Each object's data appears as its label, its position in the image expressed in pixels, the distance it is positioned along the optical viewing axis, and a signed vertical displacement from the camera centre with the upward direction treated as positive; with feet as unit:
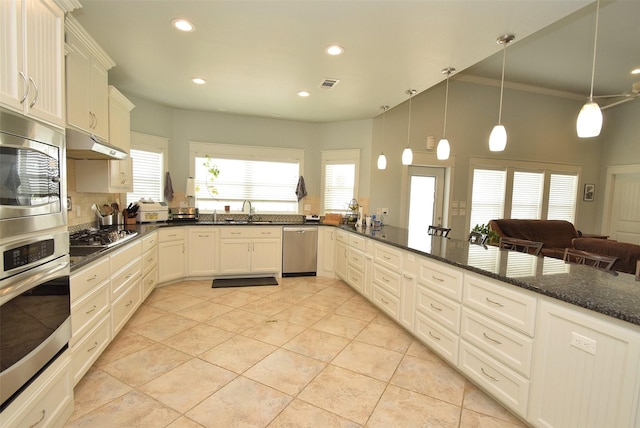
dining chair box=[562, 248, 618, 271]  7.50 -1.43
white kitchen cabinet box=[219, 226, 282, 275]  14.98 -3.04
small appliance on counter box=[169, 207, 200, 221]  14.93 -1.32
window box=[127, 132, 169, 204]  14.12 +1.06
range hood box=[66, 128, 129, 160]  7.73 +1.05
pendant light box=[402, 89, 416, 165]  11.05 +1.55
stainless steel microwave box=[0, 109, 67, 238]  4.22 +0.10
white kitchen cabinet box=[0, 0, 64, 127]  4.32 +2.00
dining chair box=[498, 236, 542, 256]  9.99 -1.58
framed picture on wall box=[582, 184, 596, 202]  20.57 +0.80
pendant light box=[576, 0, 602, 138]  5.89 +1.69
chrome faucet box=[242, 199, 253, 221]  16.62 -1.06
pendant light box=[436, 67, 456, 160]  9.66 +1.67
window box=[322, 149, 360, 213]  16.83 +0.88
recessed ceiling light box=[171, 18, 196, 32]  7.45 +4.17
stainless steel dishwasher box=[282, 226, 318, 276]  15.72 -3.06
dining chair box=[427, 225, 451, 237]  12.56 -1.36
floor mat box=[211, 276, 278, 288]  14.44 -4.59
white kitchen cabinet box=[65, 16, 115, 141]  7.89 +3.01
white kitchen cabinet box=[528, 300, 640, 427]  4.33 -2.67
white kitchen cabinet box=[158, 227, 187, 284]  13.25 -3.08
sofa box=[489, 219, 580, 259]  17.39 -1.78
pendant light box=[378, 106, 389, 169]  12.86 +1.46
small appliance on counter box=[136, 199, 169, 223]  13.51 -1.14
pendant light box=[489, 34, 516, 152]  7.64 +1.72
